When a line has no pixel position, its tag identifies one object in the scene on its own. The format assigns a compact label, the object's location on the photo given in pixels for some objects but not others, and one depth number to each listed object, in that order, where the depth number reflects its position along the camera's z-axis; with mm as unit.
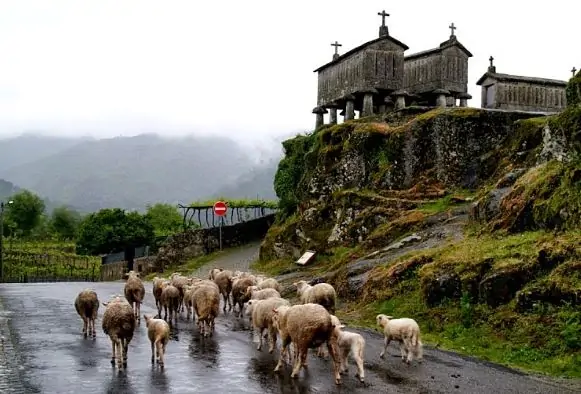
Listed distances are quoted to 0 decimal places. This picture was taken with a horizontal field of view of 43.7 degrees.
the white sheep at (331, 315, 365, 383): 14391
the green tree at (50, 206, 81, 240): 107875
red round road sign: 53938
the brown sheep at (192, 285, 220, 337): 19703
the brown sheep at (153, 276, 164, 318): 24273
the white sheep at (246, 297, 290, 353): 17219
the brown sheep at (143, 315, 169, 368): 15562
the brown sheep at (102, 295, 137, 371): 15367
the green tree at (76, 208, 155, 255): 72188
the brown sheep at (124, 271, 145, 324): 22781
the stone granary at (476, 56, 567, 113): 45469
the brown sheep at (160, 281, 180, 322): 22578
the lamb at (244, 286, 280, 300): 21156
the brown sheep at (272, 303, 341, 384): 14172
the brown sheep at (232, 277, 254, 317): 24852
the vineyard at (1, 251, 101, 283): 62156
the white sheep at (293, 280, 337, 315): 20469
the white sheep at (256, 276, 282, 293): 24128
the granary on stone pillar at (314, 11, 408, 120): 43688
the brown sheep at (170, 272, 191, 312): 24950
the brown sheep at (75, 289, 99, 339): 19656
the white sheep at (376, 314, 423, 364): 15969
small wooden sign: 35656
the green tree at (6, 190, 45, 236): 104875
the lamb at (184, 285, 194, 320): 22297
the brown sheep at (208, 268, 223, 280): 28669
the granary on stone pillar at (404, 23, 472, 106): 45750
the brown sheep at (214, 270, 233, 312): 27000
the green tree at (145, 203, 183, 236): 98162
